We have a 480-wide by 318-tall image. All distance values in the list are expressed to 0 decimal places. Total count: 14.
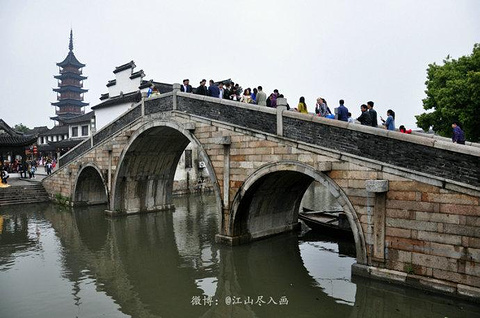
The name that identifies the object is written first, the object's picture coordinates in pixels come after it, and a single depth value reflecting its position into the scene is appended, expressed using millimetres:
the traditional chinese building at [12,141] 27500
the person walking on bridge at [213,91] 13516
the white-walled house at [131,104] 28000
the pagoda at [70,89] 58406
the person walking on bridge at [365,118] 9797
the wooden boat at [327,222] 13156
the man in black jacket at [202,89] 13705
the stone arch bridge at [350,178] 7320
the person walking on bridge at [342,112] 10367
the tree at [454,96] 18766
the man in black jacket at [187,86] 14513
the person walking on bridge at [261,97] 12180
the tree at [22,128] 62469
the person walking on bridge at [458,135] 8953
